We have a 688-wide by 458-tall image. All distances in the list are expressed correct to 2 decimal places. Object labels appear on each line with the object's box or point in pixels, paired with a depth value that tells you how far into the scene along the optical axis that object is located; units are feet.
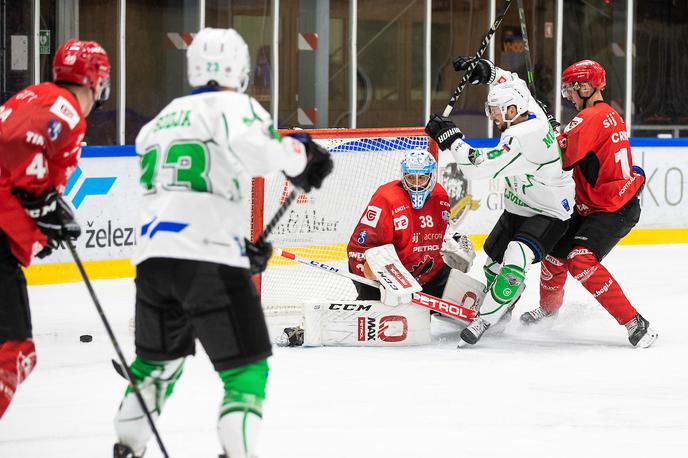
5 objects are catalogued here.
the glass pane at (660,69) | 74.33
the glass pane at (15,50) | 54.39
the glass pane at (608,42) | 72.69
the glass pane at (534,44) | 70.64
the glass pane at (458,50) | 68.80
